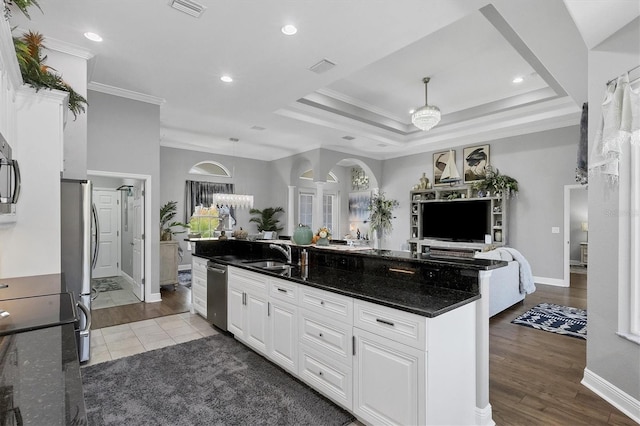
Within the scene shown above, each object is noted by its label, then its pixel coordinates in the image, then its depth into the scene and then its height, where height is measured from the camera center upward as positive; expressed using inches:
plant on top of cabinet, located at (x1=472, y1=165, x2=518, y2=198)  257.3 +23.2
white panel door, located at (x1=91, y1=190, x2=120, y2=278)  276.1 -17.0
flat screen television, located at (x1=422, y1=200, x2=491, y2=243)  271.6 -6.4
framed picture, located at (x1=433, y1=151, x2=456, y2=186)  299.2 +46.3
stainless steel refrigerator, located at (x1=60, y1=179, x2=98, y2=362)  111.0 -9.9
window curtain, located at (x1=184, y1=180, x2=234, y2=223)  323.0 +19.9
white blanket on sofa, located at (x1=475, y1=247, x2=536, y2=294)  184.7 -30.1
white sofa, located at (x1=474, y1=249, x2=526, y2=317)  161.6 -38.2
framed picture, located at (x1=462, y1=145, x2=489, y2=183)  276.4 +44.4
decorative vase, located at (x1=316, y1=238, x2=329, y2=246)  134.5 -12.2
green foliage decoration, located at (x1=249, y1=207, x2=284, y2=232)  358.0 -7.1
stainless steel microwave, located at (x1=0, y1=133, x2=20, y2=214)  61.3 +6.7
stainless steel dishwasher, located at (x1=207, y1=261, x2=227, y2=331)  139.4 -36.7
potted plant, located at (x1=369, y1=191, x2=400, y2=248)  338.3 -3.4
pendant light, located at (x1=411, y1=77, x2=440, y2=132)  193.6 +58.6
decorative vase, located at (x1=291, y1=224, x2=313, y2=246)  138.8 -10.0
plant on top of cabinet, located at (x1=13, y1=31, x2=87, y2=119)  95.0 +43.8
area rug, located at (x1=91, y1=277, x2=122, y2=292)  233.8 -54.8
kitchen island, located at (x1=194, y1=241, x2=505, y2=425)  68.1 -30.0
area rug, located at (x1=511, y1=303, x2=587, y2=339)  147.8 -53.4
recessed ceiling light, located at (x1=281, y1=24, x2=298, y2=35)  121.0 +69.8
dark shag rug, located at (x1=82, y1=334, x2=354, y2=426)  83.8 -53.3
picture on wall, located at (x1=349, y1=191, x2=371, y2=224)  416.8 +9.0
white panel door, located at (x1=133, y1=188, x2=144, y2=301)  200.1 -20.6
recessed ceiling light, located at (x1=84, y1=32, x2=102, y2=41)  127.3 +70.3
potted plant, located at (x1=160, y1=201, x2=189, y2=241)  242.7 -7.0
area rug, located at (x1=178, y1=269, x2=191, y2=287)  255.6 -56.1
